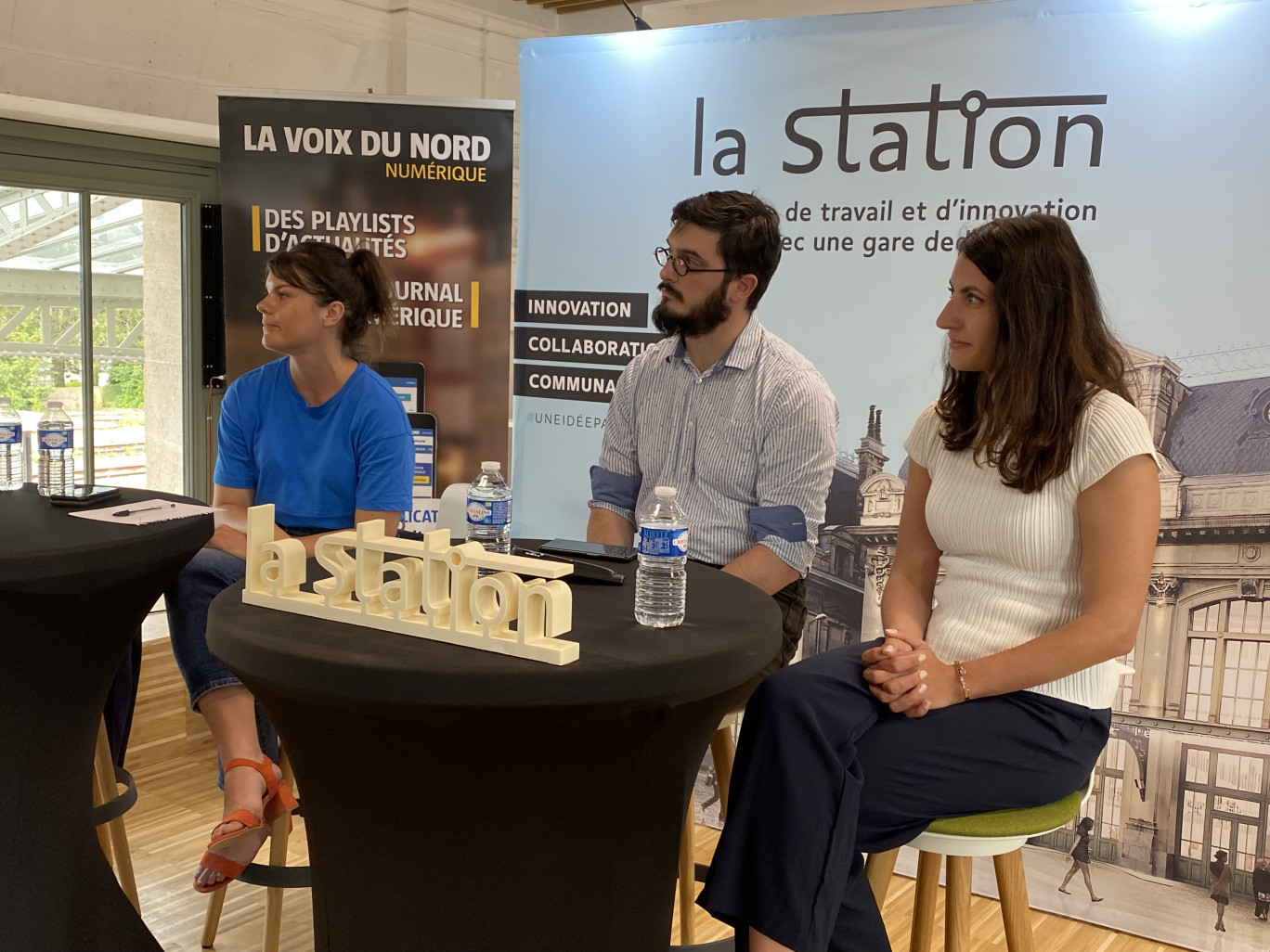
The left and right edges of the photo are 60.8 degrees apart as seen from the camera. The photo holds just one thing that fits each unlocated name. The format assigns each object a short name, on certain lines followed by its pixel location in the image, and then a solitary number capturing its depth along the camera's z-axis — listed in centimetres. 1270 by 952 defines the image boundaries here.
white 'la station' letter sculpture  127
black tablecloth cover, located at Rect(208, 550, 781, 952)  121
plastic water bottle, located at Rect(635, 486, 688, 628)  144
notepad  189
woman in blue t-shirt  229
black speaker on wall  466
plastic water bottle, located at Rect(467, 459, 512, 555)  174
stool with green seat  154
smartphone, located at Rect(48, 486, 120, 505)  201
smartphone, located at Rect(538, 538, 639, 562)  179
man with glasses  228
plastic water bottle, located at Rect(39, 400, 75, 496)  209
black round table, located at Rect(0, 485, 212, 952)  170
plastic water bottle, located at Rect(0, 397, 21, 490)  215
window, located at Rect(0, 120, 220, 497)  416
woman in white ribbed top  151
